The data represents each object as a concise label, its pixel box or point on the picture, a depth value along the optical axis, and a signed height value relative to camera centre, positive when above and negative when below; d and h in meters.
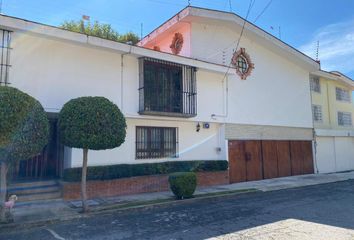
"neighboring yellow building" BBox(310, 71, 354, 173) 20.95 +2.51
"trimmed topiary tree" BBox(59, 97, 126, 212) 8.22 +0.87
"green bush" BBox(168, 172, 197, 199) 10.37 -1.00
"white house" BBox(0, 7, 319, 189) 10.27 +3.04
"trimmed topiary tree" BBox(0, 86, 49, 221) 6.96 +0.69
